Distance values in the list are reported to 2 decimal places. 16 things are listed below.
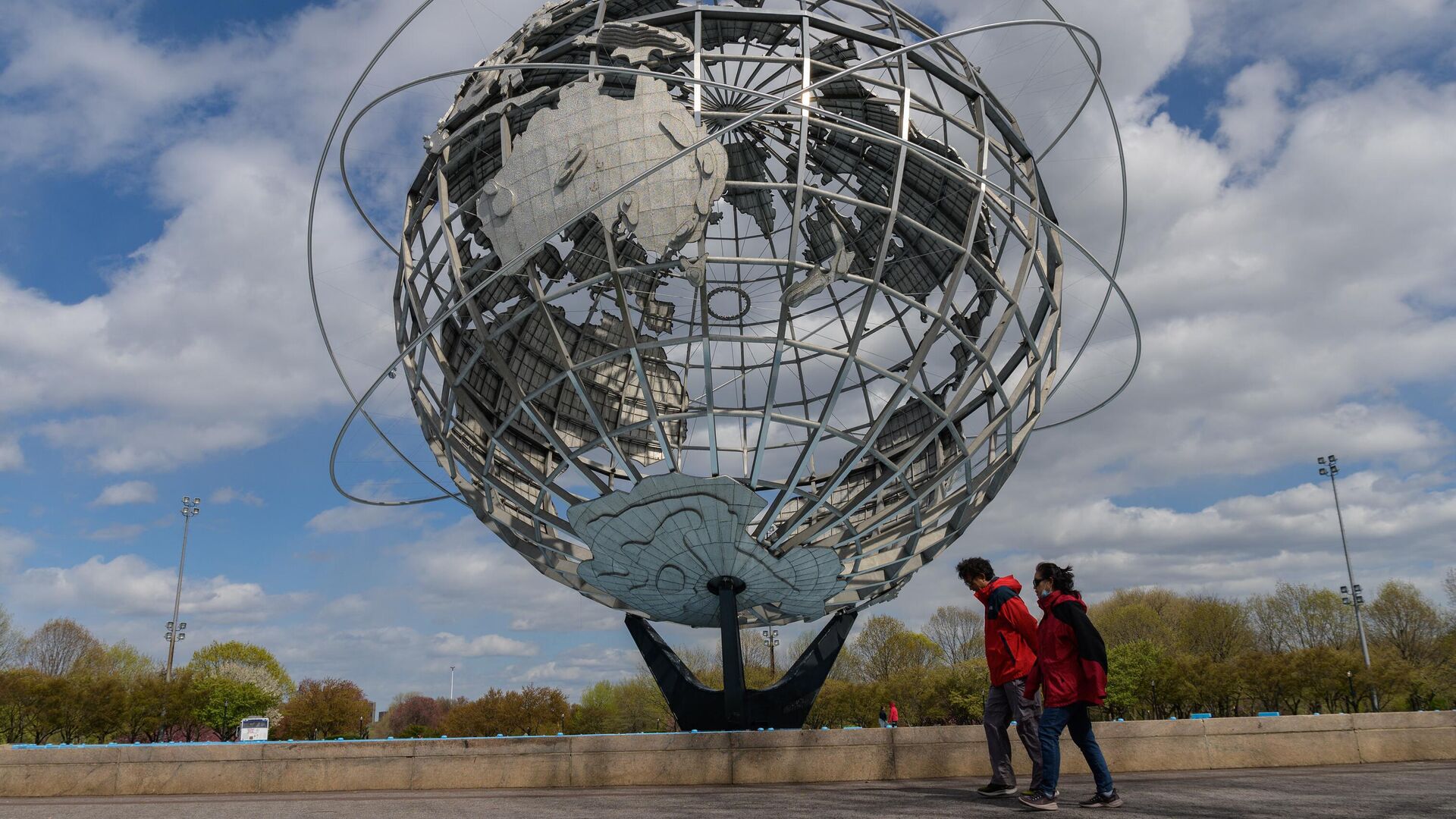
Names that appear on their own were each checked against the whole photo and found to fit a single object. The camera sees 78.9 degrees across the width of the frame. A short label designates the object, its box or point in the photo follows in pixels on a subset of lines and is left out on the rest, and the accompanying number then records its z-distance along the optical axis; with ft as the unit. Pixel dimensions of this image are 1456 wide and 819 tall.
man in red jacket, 25.84
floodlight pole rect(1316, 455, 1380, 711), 167.02
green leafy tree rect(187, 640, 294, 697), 251.39
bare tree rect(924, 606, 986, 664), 245.65
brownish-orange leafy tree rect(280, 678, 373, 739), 229.04
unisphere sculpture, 46.98
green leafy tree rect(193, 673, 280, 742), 197.36
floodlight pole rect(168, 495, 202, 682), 213.25
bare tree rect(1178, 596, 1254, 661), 215.10
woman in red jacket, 22.30
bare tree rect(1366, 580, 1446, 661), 193.57
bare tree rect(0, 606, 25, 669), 188.24
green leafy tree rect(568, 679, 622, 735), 245.04
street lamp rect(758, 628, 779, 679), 197.94
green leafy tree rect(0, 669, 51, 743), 148.66
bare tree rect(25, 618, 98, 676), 206.80
